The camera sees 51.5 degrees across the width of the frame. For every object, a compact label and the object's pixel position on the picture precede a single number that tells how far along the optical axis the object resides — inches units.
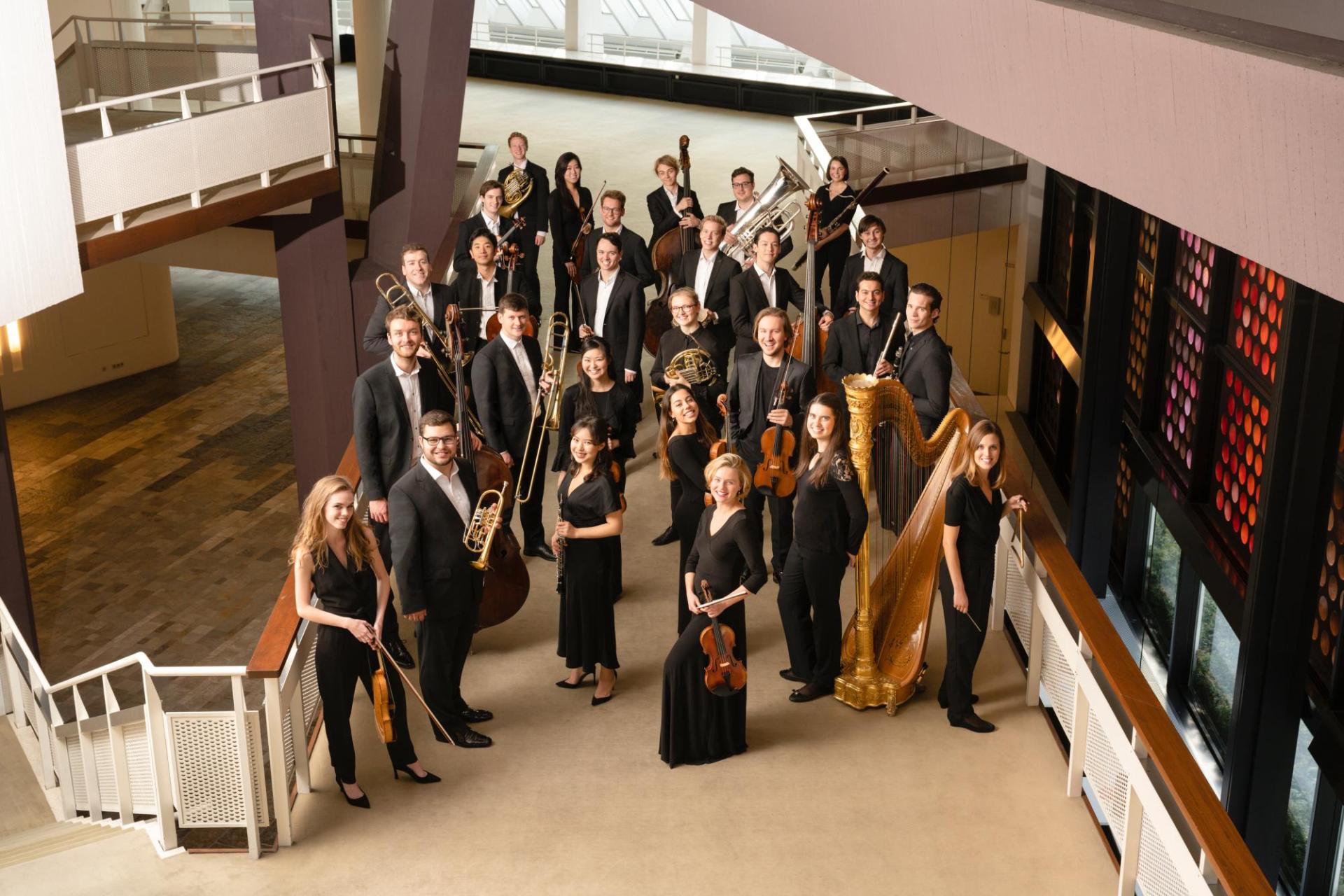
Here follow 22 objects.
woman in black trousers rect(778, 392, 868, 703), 245.0
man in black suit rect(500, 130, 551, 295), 403.9
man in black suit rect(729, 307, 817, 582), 282.8
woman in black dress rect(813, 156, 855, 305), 398.9
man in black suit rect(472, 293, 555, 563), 292.2
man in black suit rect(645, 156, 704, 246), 401.1
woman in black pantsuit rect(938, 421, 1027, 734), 240.5
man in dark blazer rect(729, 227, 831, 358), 328.2
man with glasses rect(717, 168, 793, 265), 386.0
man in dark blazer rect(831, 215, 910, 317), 338.0
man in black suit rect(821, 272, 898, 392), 307.1
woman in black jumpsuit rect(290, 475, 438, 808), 220.1
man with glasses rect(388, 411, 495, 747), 236.8
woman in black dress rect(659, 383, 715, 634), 261.9
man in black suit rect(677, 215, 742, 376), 340.5
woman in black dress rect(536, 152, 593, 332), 409.7
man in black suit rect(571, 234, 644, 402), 327.6
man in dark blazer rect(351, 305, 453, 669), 269.7
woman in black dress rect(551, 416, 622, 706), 250.2
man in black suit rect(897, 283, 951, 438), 283.9
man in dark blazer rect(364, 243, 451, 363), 299.0
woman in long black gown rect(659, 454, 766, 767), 232.8
